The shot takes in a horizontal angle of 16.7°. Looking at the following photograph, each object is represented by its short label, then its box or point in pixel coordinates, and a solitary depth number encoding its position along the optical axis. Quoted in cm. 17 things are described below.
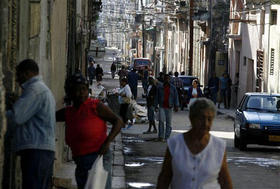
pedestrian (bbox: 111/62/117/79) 8485
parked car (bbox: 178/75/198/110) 4181
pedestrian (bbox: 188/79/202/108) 3117
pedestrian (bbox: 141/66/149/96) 5393
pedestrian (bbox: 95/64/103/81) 6164
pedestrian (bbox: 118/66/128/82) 5181
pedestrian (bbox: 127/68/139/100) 4366
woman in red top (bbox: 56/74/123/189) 916
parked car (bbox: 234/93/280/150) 2108
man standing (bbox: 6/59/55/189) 835
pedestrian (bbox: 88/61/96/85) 5599
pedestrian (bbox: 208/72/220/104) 4379
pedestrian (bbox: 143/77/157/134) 2534
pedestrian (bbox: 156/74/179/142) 2312
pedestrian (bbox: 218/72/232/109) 4478
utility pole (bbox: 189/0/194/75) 5405
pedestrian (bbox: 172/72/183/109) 4178
